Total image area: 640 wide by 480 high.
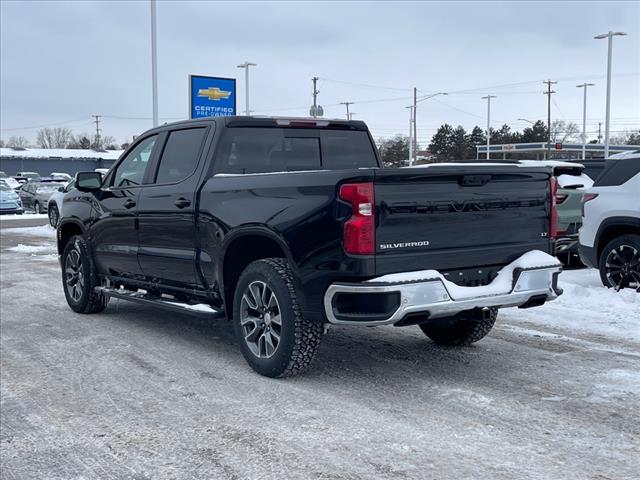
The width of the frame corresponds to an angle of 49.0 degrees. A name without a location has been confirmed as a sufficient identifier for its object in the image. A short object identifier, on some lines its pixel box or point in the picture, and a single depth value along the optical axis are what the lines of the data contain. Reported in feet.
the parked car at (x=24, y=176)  195.56
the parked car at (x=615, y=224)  28.25
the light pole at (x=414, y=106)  178.14
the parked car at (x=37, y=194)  104.51
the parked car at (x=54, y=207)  71.72
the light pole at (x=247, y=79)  109.40
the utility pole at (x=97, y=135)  401.55
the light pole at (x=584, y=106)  186.82
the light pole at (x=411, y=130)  165.00
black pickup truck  15.12
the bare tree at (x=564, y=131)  328.08
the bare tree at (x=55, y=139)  460.96
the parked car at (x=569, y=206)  34.91
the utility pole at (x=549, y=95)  233.84
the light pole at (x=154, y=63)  71.31
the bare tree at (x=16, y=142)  479.62
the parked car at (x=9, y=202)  99.66
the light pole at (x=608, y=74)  116.16
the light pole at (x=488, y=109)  221.54
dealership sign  68.28
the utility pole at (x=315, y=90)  211.33
